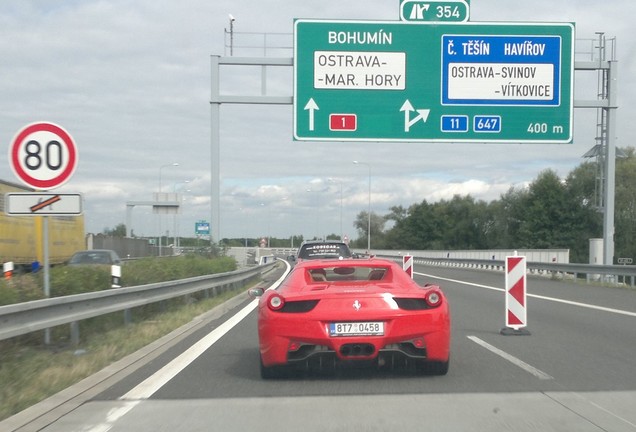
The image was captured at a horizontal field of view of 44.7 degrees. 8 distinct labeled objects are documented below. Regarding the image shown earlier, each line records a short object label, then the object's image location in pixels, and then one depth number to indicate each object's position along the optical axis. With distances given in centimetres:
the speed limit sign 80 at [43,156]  966
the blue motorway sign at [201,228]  4438
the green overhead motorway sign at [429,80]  2195
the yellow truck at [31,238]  2844
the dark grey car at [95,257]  2466
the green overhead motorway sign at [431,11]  2202
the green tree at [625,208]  7712
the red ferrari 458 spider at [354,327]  738
